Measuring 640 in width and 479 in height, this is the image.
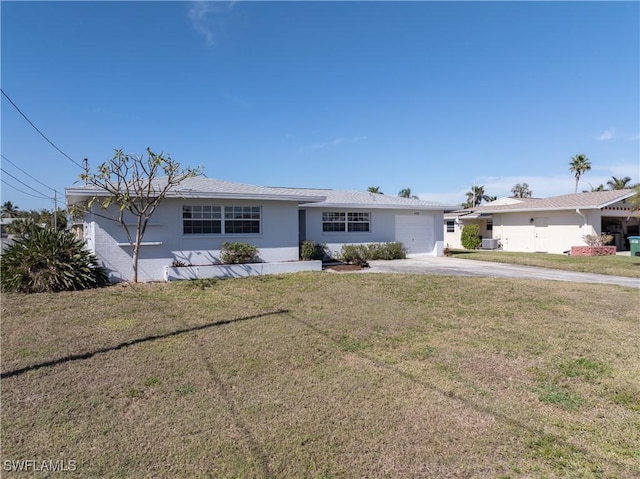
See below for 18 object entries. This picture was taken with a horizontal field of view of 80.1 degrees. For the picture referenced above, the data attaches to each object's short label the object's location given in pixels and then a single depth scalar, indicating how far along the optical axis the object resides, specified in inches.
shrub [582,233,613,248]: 877.2
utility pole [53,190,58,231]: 1547.1
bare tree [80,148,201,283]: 449.1
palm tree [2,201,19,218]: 2503.9
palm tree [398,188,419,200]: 2506.2
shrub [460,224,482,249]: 1083.3
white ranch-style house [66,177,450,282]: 489.7
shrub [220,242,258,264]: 534.6
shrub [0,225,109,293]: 402.9
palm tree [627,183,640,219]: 635.5
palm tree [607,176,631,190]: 2085.1
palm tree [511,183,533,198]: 2652.8
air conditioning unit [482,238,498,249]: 1099.3
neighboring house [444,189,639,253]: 909.8
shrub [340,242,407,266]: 685.3
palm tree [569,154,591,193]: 1870.1
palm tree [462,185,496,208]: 2432.5
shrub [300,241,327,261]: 609.0
